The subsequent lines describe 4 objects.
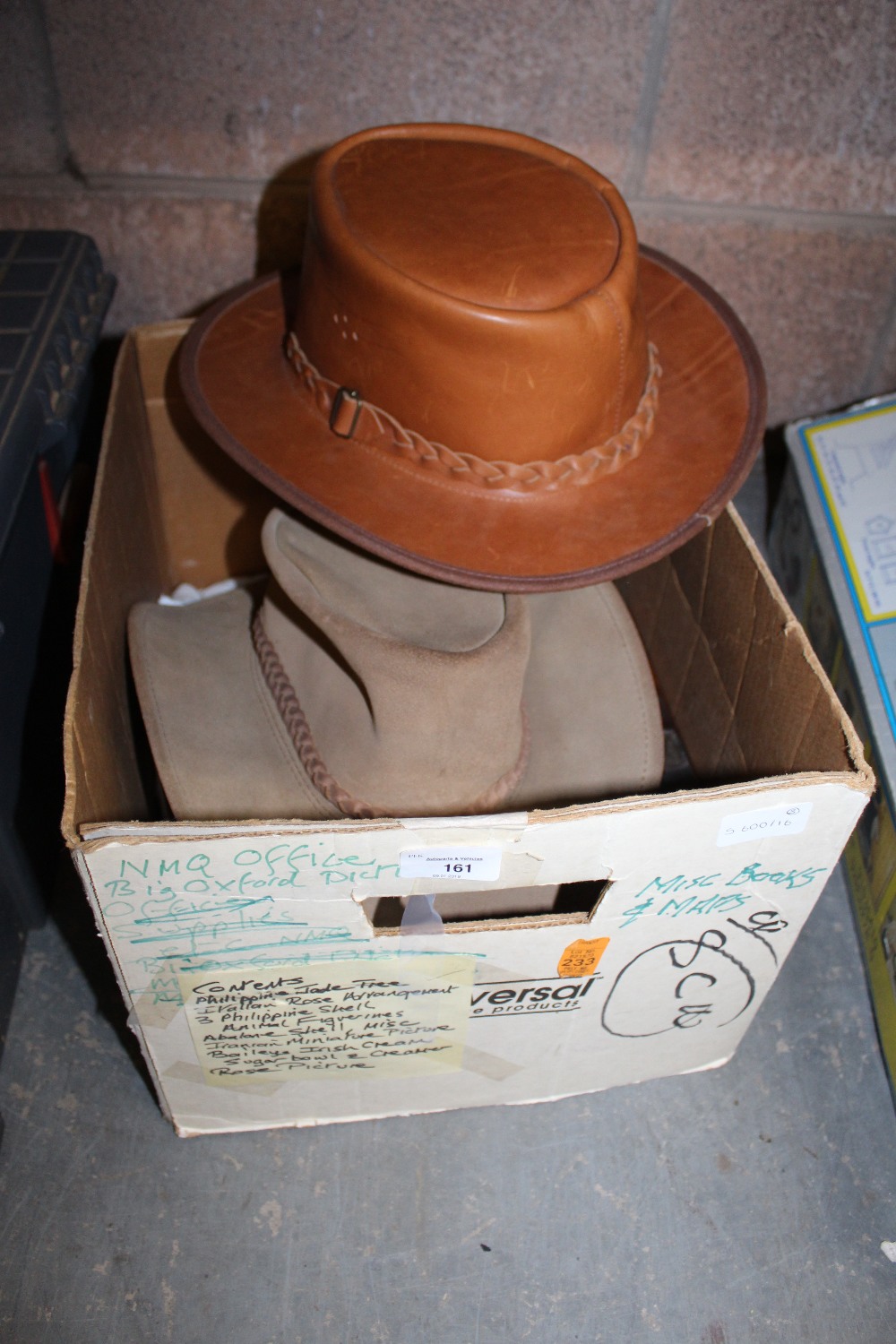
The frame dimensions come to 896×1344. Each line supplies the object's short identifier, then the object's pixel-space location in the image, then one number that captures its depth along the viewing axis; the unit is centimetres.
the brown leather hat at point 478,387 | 80
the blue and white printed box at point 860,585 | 102
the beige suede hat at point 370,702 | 85
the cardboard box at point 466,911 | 70
